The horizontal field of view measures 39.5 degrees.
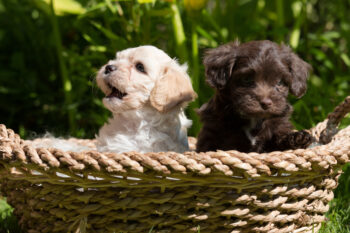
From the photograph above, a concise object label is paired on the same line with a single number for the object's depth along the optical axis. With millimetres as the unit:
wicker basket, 2510
